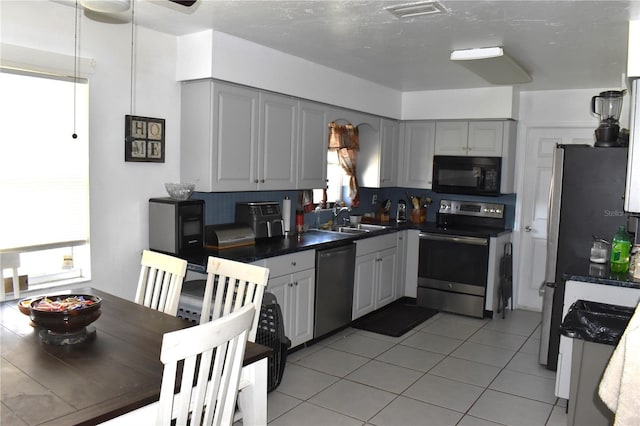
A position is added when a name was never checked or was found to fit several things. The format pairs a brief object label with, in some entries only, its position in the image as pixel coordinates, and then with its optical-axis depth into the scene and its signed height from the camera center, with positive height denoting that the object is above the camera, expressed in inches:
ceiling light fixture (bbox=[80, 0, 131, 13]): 81.2 +25.7
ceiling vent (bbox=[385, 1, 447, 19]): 112.2 +37.5
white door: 223.9 -12.8
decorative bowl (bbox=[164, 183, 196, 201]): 143.0 -5.5
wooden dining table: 61.0 -28.1
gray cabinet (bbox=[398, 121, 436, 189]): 233.1 +11.0
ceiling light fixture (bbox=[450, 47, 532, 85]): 148.8 +35.6
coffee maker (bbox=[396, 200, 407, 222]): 243.6 -16.2
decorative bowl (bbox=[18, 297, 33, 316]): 85.2 -23.8
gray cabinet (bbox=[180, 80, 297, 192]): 145.0 +10.3
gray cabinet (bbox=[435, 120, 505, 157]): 218.2 +18.1
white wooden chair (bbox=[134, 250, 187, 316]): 104.8 -23.7
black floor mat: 193.3 -55.9
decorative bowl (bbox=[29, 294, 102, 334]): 80.0 -23.3
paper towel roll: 187.0 -13.9
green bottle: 138.6 -18.2
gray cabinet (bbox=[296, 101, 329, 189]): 176.7 +10.3
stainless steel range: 210.1 -35.5
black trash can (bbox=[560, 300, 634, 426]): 107.1 -36.7
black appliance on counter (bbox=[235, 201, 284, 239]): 165.9 -14.6
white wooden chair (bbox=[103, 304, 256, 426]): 58.5 -25.0
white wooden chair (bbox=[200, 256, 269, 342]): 98.5 -22.0
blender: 149.2 +20.8
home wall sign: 137.2 +8.1
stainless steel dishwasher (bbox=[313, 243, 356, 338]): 170.6 -38.6
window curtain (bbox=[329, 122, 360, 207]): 212.7 +11.7
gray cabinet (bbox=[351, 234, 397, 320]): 192.7 -38.1
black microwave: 217.9 +2.2
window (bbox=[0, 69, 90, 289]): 115.5 -2.5
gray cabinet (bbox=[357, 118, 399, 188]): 224.1 +9.9
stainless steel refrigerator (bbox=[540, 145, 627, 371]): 147.6 -8.0
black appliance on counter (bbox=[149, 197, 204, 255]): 138.9 -15.0
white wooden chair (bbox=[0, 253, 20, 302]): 113.1 -23.0
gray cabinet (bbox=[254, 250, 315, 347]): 150.9 -35.1
